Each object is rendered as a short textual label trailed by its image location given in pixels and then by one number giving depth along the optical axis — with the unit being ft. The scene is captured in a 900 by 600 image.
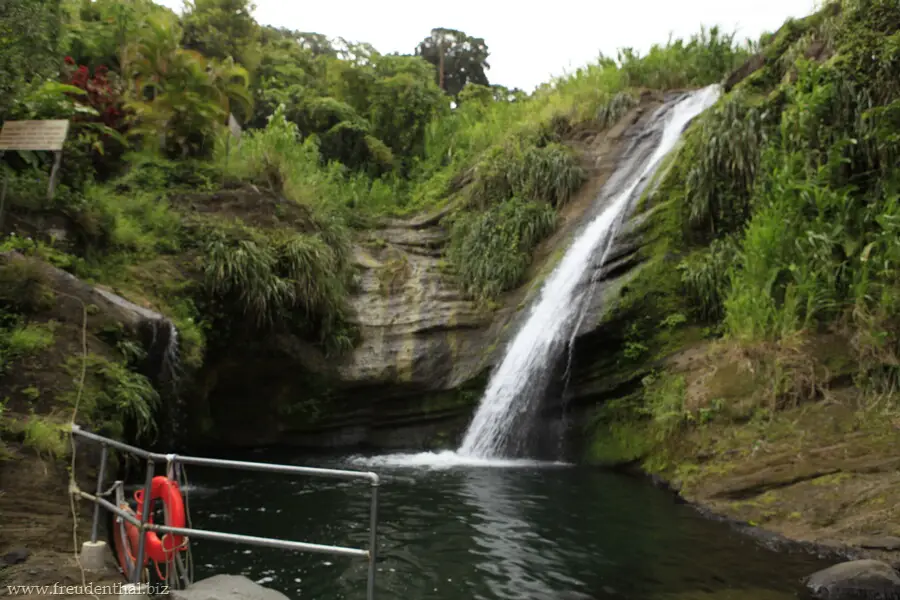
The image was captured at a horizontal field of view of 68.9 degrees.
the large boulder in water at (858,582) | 14.76
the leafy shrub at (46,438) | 15.92
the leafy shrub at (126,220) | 28.09
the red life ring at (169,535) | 11.73
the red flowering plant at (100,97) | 35.70
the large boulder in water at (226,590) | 10.83
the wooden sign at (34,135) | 25.07
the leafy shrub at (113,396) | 19.19
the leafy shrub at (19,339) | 18.66
